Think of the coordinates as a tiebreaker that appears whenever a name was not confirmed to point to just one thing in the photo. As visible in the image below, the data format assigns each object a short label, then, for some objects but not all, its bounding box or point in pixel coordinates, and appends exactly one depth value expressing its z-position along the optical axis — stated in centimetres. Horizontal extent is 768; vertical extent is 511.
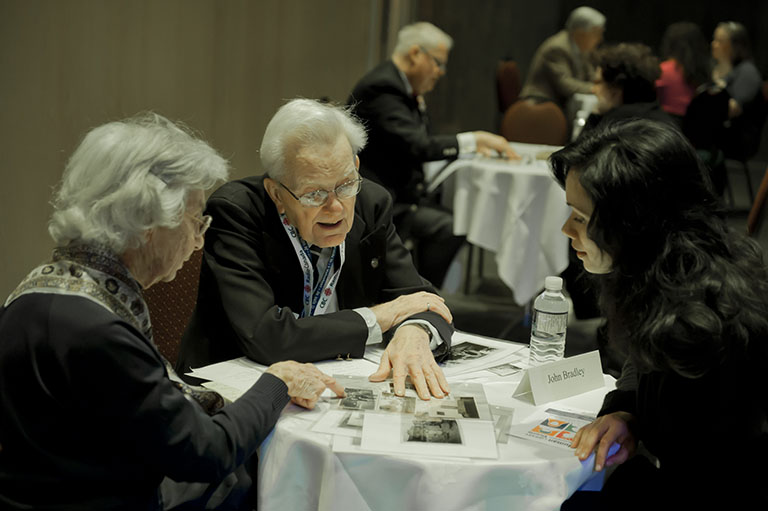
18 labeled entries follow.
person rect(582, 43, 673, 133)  444
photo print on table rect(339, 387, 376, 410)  162
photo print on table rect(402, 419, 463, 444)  148
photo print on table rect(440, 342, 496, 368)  197
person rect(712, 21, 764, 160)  777
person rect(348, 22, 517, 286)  476
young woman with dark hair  140
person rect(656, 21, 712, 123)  734
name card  171
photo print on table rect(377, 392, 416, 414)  161
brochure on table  153
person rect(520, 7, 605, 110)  717
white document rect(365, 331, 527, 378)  193
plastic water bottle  201
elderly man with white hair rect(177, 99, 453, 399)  195
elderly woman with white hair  128
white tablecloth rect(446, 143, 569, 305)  452
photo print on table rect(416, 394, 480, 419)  159
